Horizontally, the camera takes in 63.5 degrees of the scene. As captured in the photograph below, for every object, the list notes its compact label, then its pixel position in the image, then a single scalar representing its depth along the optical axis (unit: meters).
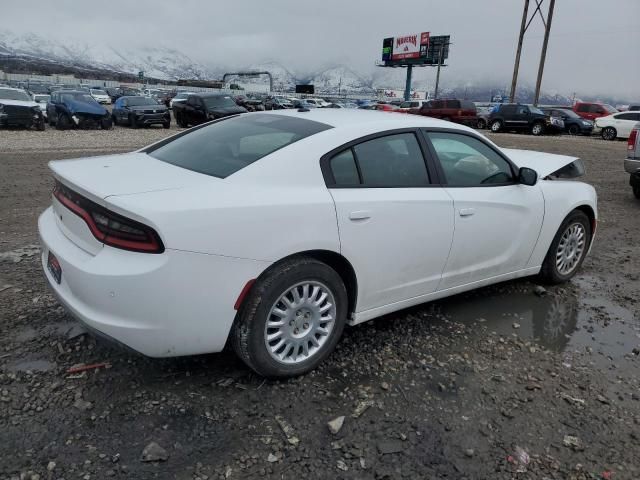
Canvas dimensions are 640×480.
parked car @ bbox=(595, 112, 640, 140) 23.93
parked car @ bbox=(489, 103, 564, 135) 26.38
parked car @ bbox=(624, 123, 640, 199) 8.41
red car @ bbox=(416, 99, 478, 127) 29.36
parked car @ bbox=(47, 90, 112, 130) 18.80
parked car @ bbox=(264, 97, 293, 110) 42.88
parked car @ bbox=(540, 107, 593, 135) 26.86
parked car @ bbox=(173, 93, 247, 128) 19.78
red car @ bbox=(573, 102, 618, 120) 28.50
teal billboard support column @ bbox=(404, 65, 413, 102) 75.44
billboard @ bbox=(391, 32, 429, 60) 76.31
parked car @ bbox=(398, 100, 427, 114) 41.93
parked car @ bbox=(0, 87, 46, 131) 16.75
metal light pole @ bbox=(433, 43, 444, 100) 62.98
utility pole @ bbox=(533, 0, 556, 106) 35.62
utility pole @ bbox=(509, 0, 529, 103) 37.50
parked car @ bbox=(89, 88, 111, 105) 44.81
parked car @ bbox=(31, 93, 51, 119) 28.12
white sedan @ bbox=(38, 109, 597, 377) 2.47
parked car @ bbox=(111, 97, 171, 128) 20.91
